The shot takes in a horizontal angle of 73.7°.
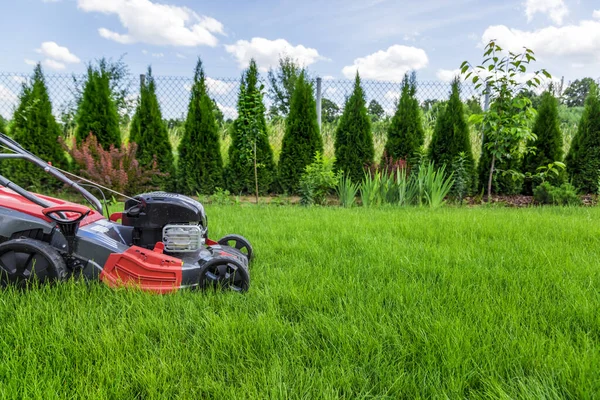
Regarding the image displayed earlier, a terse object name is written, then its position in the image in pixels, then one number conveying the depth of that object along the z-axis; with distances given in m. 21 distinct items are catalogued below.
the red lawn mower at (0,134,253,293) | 1.99
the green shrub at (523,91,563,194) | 7.61
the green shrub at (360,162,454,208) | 6.10
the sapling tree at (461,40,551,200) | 6.14
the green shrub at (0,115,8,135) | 6.95
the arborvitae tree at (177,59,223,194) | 7.42
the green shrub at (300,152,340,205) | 6.74
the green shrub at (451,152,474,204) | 7.22
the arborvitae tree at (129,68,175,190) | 7.32
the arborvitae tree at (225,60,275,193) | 7.19
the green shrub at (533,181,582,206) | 6.58
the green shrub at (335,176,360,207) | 6.35
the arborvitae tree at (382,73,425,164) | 7.72
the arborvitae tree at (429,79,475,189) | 7.58
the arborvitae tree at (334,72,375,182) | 7.68
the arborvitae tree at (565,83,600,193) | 7.59
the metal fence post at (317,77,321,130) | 8.35
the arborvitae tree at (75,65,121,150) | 7.10
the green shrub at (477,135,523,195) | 7.64
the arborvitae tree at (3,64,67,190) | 6.75
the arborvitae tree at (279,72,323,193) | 7.66
